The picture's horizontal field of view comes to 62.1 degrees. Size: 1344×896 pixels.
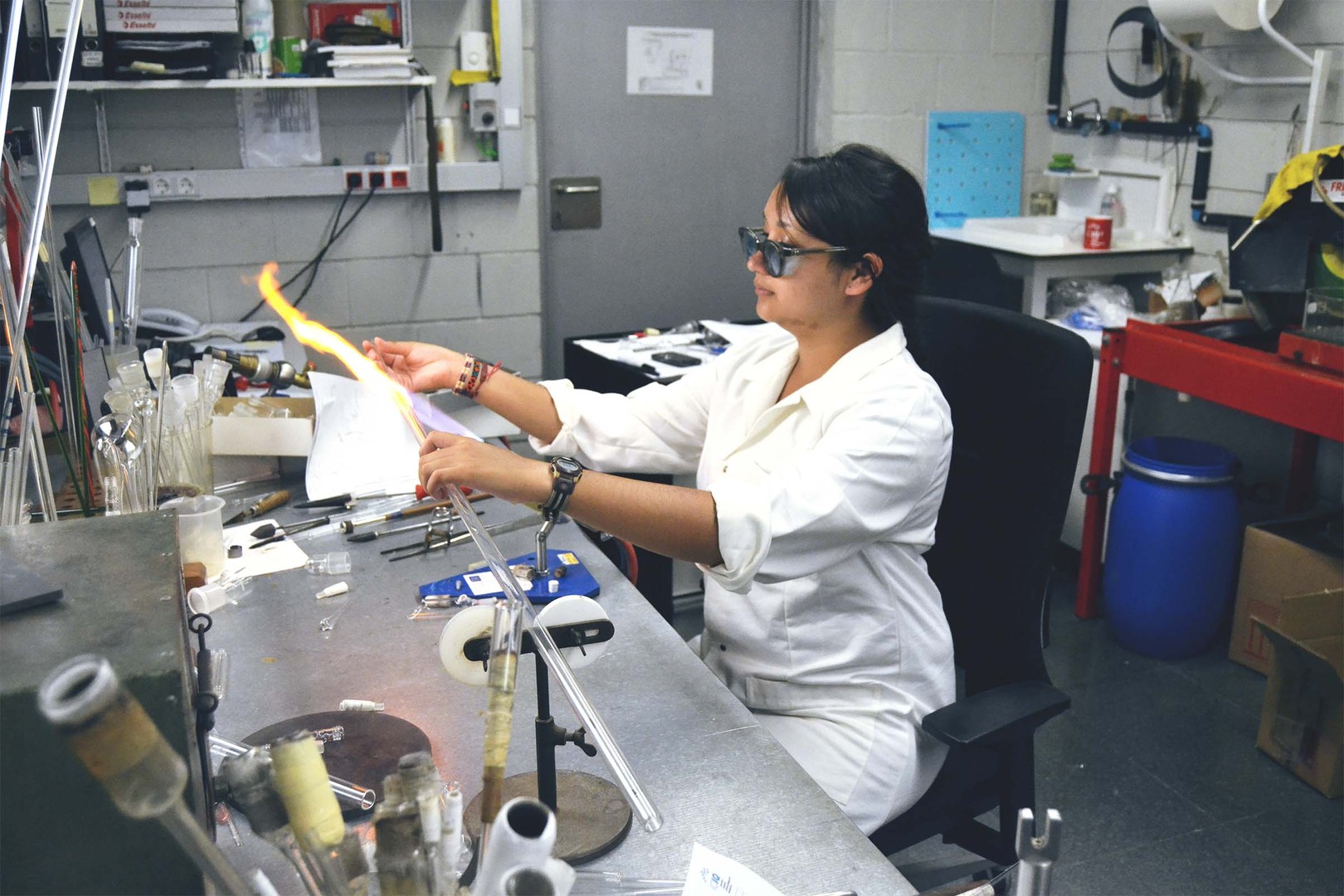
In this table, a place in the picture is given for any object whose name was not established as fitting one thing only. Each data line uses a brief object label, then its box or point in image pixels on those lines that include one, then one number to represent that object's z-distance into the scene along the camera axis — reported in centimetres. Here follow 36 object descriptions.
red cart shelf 257
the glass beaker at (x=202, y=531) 163
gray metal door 379
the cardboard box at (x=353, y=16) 329
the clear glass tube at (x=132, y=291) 197
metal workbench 103
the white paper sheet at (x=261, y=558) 168
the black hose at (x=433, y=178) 344
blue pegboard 428
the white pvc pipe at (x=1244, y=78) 331
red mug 370
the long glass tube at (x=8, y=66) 100
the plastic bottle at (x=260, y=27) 315
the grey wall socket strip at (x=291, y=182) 321
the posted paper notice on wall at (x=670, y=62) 384
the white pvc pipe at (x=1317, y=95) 317
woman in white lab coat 135
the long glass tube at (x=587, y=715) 90
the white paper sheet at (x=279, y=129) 335
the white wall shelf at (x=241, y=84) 303
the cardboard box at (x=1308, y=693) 244
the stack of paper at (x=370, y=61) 321
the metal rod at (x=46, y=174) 112
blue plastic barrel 296
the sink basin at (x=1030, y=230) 383
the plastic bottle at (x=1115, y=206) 404
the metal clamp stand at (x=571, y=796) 102
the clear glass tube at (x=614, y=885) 97
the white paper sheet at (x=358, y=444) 202
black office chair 145
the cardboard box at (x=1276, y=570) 278
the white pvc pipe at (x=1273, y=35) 314
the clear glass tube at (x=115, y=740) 47
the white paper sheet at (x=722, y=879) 96
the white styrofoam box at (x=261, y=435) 202
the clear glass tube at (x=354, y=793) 106
